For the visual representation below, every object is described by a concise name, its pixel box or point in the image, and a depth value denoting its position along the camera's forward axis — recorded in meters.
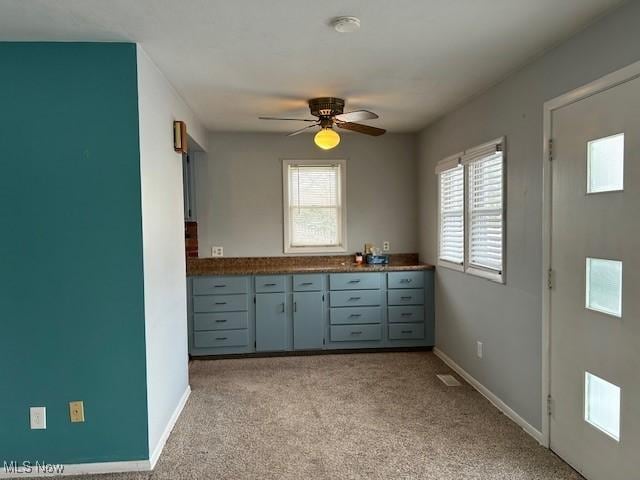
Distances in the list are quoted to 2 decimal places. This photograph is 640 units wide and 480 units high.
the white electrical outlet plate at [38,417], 2.47
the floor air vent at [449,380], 3.79
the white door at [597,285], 2.02
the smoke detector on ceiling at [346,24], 2.18
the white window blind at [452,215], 4.02
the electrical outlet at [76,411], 2.48
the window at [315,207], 5.12
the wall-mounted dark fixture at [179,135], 3.26
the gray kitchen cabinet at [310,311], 4.57
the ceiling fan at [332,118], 3.48
